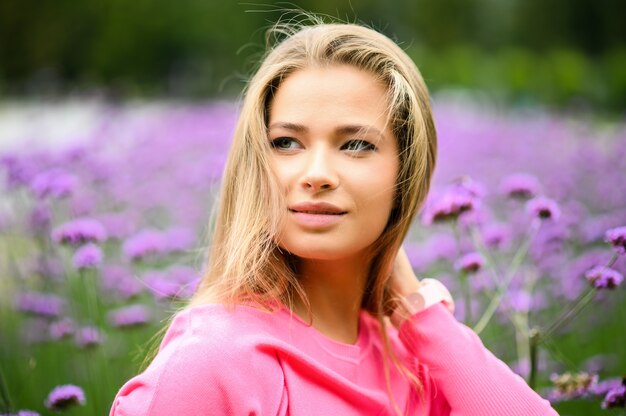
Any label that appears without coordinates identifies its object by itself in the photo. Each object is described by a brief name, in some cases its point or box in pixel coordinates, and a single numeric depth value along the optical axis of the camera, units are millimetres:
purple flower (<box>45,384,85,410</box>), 2232
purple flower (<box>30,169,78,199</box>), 2916
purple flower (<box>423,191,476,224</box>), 2416
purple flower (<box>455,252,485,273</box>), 2533
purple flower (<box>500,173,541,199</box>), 2799
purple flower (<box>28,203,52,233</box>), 3195
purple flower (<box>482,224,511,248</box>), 2973
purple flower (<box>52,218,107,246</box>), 2652
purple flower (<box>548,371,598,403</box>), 2213
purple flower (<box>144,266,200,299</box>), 2990
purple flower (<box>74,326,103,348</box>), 2564
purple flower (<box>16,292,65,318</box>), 3008
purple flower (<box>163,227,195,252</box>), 3479
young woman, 1697
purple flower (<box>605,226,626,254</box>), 2172
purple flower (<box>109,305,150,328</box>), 2959
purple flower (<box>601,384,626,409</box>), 2057
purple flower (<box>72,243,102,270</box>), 2568
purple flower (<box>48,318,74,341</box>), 2797
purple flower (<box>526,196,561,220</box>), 2475
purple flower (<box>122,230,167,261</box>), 3121
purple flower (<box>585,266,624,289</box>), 2234
